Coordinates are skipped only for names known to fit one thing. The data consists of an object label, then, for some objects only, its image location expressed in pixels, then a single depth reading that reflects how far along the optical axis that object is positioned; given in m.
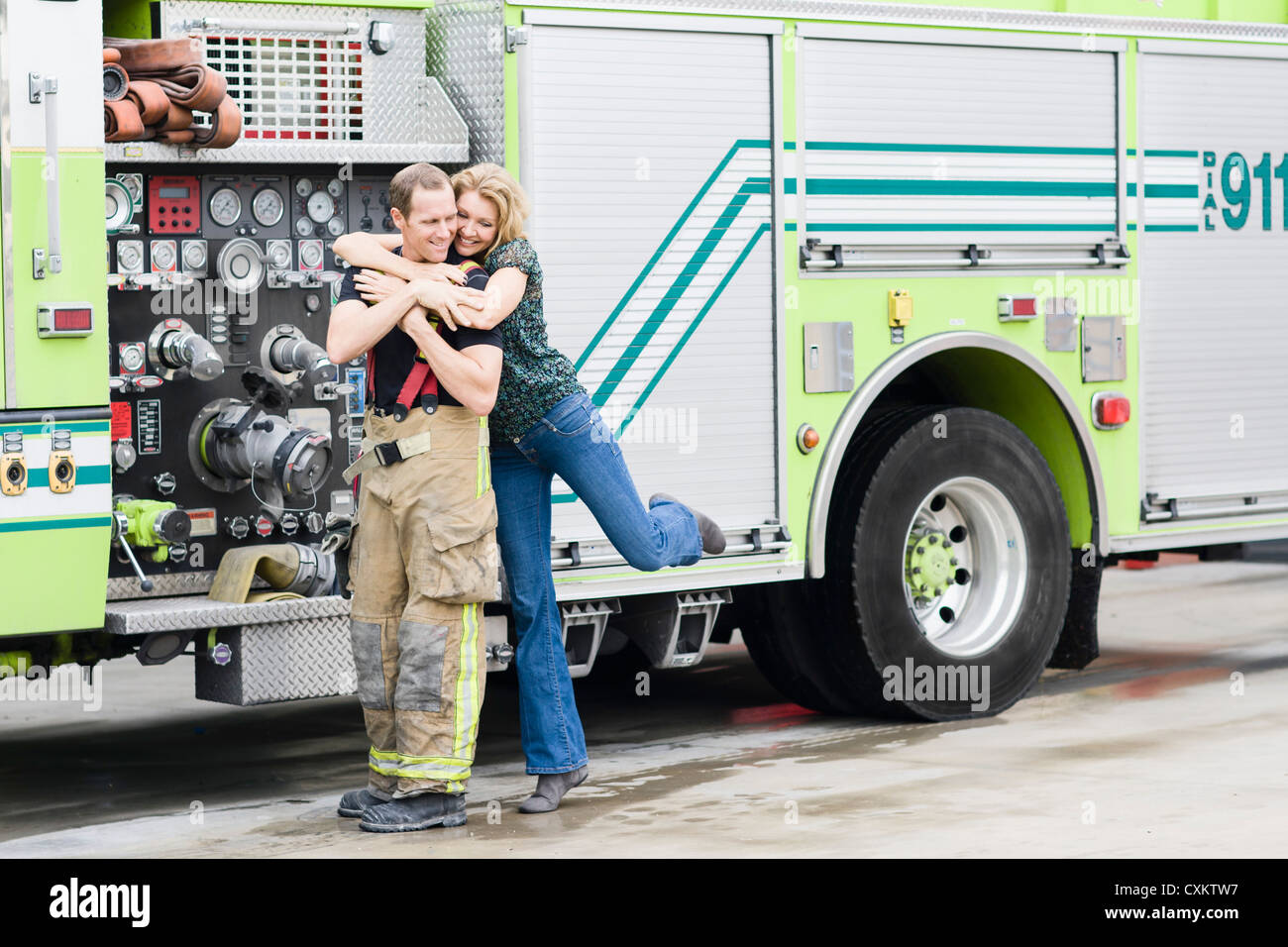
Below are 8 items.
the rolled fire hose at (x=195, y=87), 6.62
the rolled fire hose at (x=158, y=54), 6.65
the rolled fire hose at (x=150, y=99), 6.60
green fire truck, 6.76
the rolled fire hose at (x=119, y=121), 6.55
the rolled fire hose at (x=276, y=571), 6.93
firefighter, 6.36
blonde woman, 6.61
